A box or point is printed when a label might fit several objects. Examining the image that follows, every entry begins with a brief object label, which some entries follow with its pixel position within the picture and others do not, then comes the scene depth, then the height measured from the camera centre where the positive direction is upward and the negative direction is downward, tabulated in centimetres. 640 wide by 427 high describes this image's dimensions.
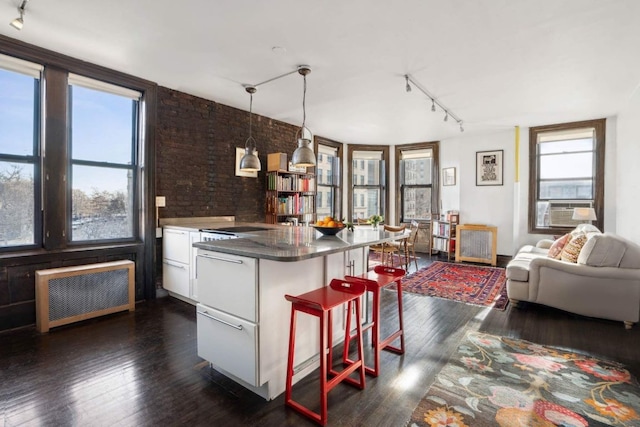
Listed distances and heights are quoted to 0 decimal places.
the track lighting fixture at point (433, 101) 369 +152
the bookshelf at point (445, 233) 653 -54
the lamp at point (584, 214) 489 -8
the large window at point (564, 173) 537 +65
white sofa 306 -74
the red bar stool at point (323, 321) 171 -68
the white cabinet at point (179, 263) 352 -67
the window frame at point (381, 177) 755 +70
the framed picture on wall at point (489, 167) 622 +83
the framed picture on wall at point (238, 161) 484 +71
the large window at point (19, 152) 293 +51
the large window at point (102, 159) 339 +54
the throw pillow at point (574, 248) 347 -45
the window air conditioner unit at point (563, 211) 554 -4
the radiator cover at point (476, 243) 600 -69
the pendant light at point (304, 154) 331 +57
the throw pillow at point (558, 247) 393 -49
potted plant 418 -17
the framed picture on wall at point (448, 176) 691 +72
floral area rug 175 -116
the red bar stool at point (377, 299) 221 -68
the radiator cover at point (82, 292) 291 -87
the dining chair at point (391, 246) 496 -63
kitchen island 185 -61
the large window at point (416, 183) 739 +60
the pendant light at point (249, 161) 378 +55
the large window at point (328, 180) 694 +62
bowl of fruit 261 -16
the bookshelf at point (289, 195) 514 +20
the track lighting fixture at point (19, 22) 238 +140
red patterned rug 395 -111
